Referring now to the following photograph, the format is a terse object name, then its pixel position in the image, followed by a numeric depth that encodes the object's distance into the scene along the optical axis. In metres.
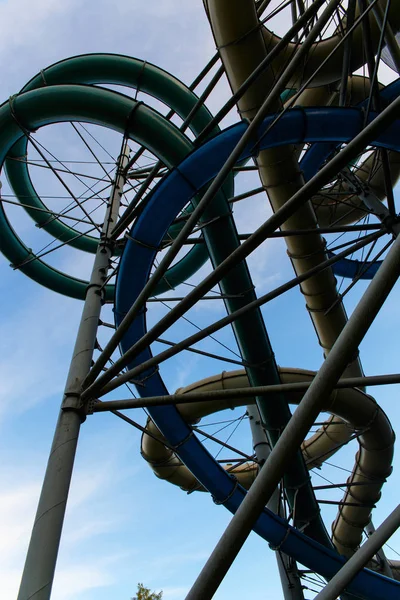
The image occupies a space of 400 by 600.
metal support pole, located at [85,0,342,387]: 4.58
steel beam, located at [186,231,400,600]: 2.95
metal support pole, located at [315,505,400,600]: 3.33
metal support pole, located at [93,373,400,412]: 4.46
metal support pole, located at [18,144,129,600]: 3.86
